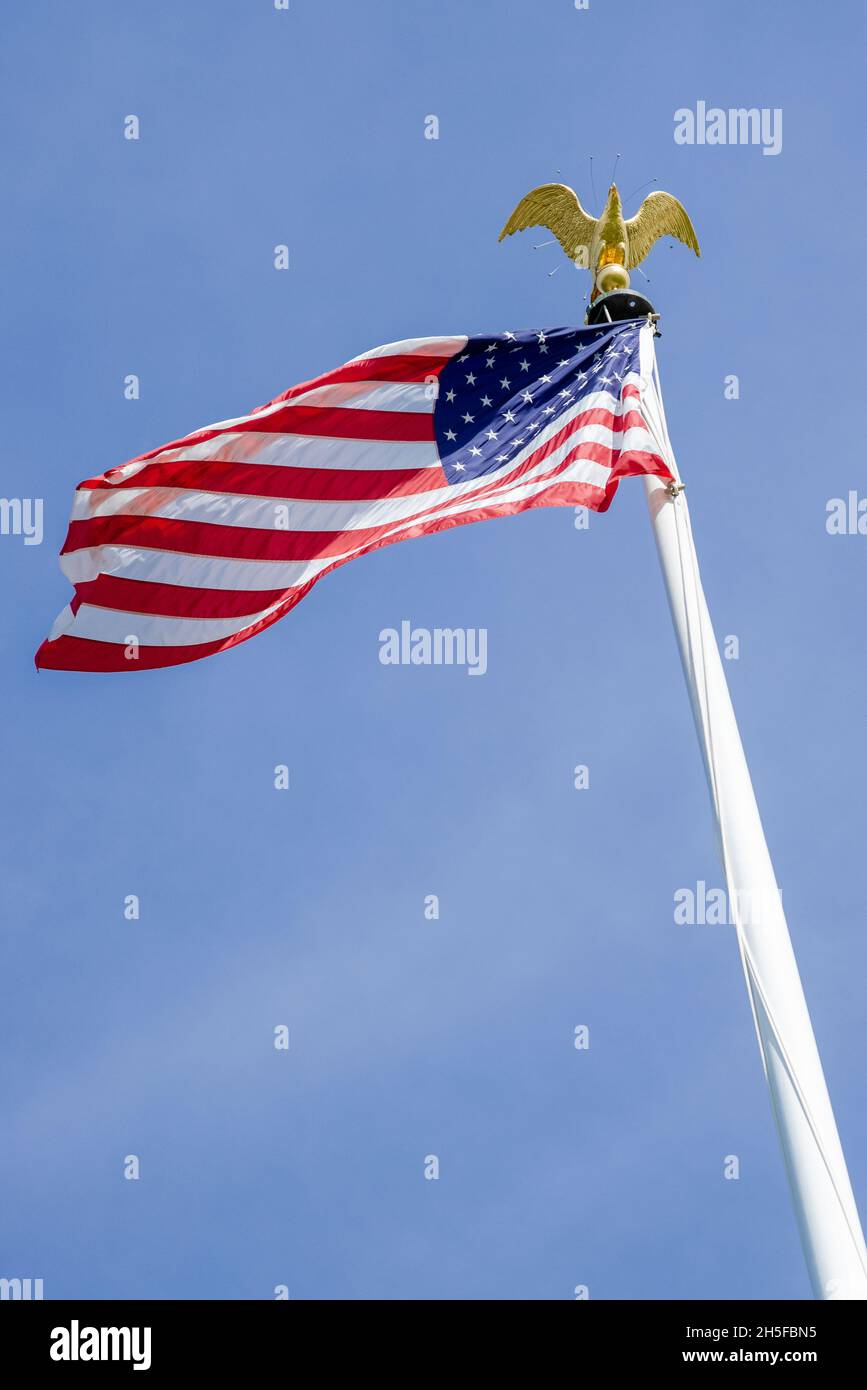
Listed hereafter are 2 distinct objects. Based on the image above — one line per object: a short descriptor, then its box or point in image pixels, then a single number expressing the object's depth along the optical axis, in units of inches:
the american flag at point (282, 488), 750.5
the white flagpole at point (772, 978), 475.5
